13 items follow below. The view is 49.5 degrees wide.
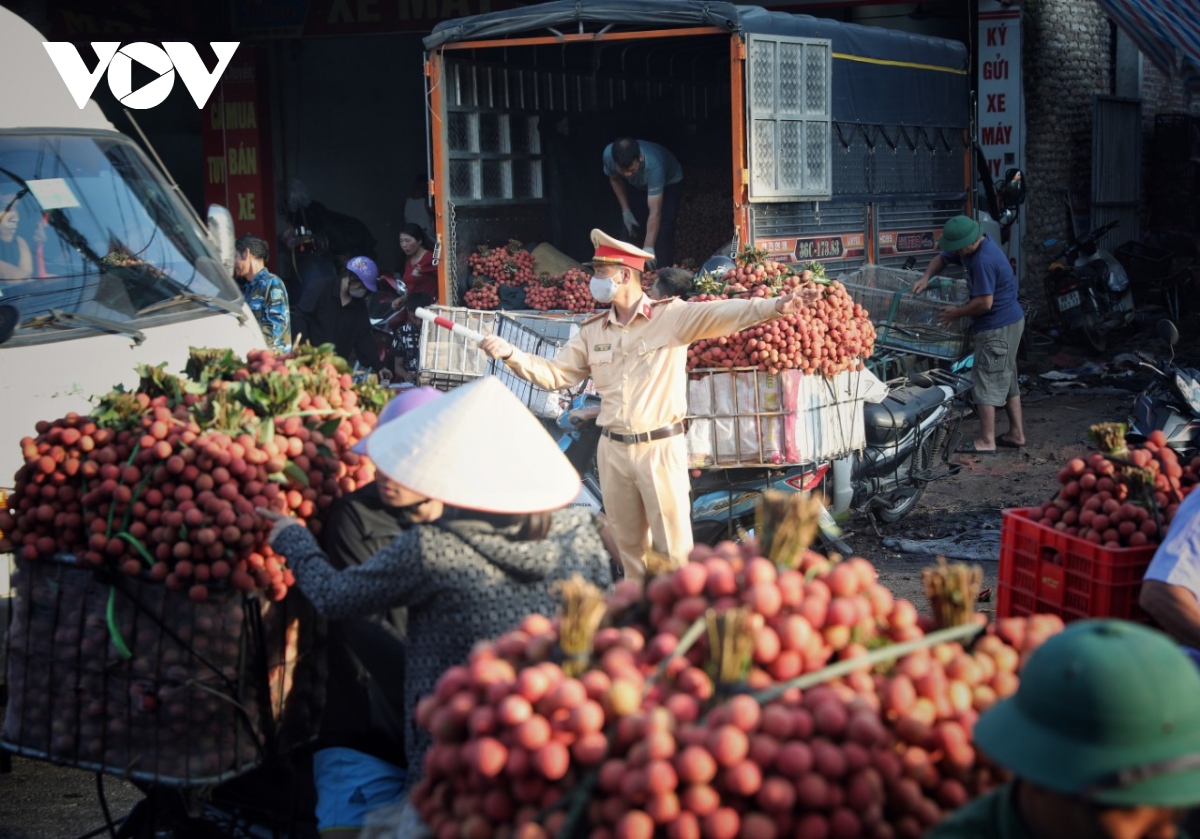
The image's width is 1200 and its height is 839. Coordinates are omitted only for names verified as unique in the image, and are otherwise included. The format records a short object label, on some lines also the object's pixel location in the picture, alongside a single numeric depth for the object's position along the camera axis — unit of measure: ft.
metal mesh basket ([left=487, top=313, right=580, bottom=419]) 26.48
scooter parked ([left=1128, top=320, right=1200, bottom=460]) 27.17
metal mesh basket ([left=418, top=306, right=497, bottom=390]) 27.68
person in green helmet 6.34
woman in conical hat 10.50
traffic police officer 19.31
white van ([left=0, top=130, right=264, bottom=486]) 17.66
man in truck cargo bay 36.63
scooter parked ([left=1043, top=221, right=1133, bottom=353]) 51.90
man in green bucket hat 33.94
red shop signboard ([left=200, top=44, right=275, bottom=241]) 51.26
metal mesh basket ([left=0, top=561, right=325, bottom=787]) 11.73
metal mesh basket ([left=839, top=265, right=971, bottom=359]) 32.24
